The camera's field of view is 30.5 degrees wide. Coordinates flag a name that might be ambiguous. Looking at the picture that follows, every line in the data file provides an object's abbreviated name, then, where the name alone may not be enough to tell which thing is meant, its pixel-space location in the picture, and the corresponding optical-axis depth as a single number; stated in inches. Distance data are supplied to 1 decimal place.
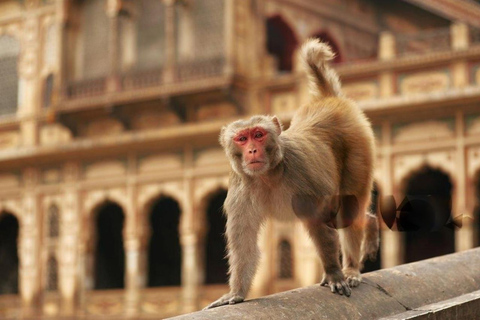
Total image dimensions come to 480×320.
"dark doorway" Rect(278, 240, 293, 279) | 618.5
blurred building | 566.6
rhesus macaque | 175.0
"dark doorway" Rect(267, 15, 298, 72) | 668.7
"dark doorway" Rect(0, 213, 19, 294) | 796.0
